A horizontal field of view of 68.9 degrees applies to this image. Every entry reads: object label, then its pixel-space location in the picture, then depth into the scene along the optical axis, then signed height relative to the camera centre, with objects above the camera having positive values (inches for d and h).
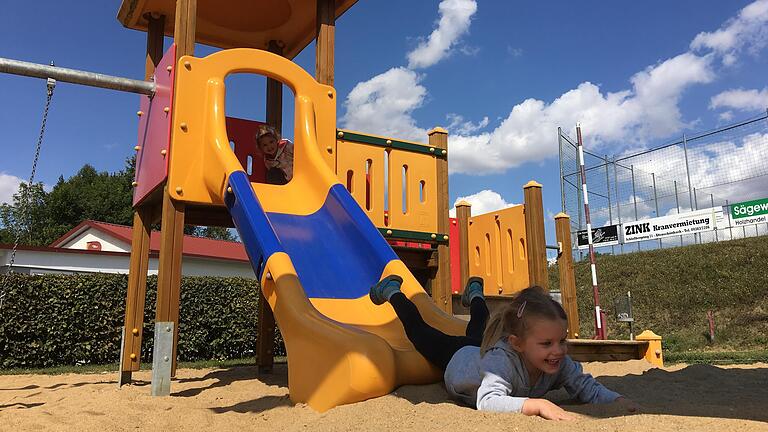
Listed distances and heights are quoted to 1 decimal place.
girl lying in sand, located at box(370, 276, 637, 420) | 90.0 -9.8
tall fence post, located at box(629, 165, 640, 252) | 587.4 +124.5
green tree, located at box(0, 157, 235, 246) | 1321.4 +245.9
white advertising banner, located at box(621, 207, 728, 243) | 541.0 +80.0
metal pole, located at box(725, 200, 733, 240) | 524.7 +86.7
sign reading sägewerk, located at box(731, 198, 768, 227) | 502.0 +82.8
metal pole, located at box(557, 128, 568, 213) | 542.6 +118.0
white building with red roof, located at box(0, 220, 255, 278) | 516.4 +52.1
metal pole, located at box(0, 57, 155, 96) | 157.6 +70.8
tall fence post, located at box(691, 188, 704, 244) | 534.0 +94.8
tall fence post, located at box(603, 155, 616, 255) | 589.5 +123.3
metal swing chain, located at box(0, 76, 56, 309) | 158.9 +55.6
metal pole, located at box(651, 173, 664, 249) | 571.5 +109.7
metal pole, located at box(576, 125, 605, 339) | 283.9 +29.8
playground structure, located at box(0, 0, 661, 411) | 115.9 +31.3
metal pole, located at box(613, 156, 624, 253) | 591.3 +122.6
